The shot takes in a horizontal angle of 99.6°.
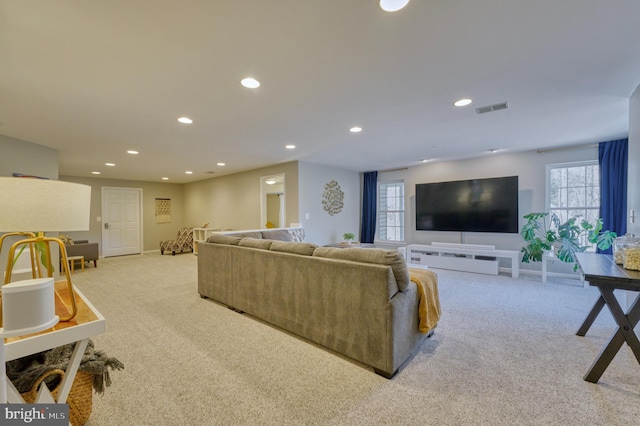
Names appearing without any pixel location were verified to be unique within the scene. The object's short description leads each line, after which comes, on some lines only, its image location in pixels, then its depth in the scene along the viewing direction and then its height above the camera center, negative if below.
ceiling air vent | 2.83 +1.13
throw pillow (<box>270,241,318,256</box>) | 2.53 -0.35
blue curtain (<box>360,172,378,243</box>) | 7.24 +0.15
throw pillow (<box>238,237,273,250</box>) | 2.93 -0.35
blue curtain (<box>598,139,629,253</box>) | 4.21 +0.46
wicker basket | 1.41 -0.99
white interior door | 7.77 -0.27
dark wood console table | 1.77 -0.73
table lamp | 1.05 +0.01
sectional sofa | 1.96 -0.72
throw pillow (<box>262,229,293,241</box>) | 4.78 -0.40
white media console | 4.91 -0.88
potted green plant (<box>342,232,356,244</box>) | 6.54 -0.60
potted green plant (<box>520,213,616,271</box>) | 3.97 -0.38
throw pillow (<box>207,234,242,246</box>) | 3.39 -0.36
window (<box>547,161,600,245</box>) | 4.67 +0.41
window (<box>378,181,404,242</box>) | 7.02 +0.04
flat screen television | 5.07 +0.15
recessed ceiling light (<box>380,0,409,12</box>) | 1.41 +1.10
